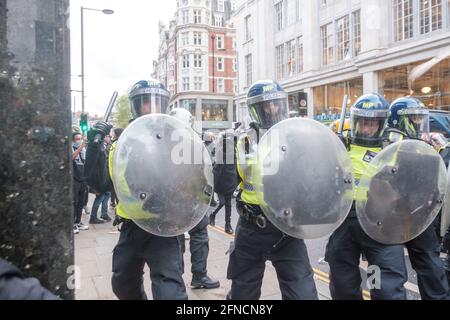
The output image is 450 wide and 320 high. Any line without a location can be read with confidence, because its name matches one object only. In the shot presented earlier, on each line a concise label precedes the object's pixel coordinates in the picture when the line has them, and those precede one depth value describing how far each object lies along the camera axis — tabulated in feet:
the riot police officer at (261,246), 8.78
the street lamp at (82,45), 50.59
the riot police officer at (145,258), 8.34
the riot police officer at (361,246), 9.05
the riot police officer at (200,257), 13.60
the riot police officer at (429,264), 10.01
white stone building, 50.55
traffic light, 10.89
